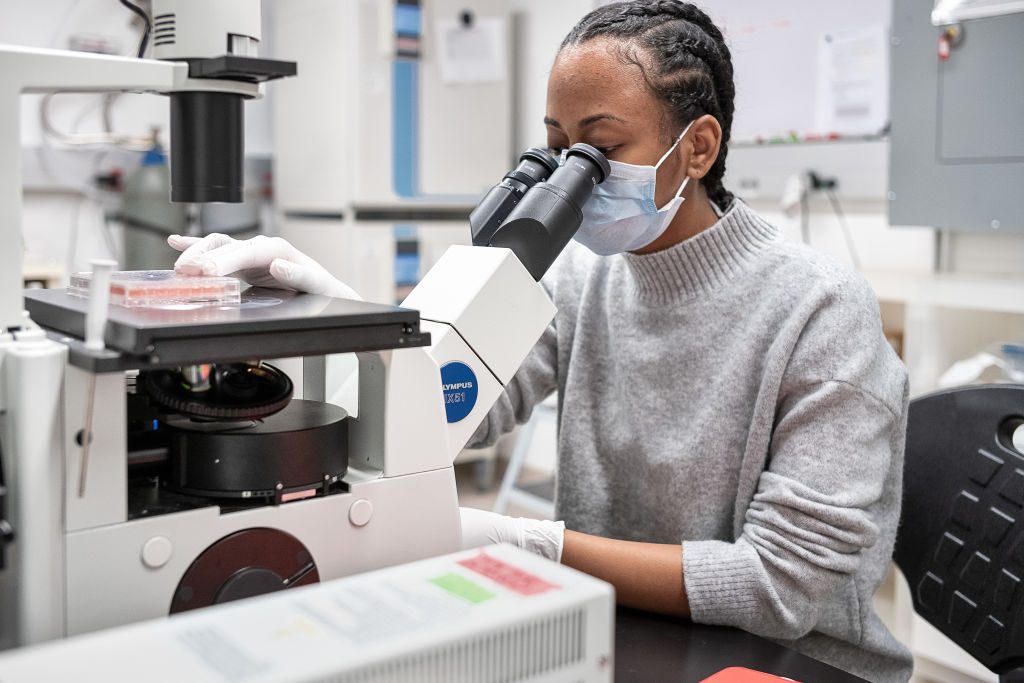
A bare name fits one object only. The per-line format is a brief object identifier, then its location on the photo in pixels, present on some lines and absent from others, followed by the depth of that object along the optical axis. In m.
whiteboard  2.39
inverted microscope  0.60
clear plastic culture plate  0.68
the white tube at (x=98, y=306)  0.60
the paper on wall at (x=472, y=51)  3.10
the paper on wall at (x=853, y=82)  2.38
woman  0.97
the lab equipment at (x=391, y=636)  0.51
